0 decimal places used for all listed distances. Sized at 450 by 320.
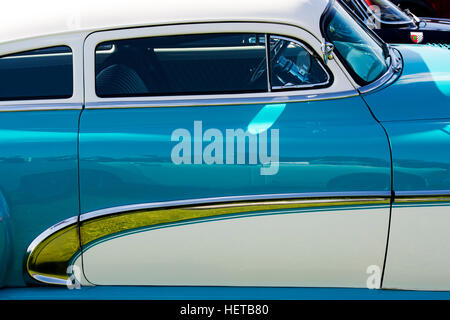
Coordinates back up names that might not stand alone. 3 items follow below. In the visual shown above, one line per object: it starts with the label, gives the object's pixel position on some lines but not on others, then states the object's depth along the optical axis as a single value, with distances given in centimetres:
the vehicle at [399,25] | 599
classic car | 251
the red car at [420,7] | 929
